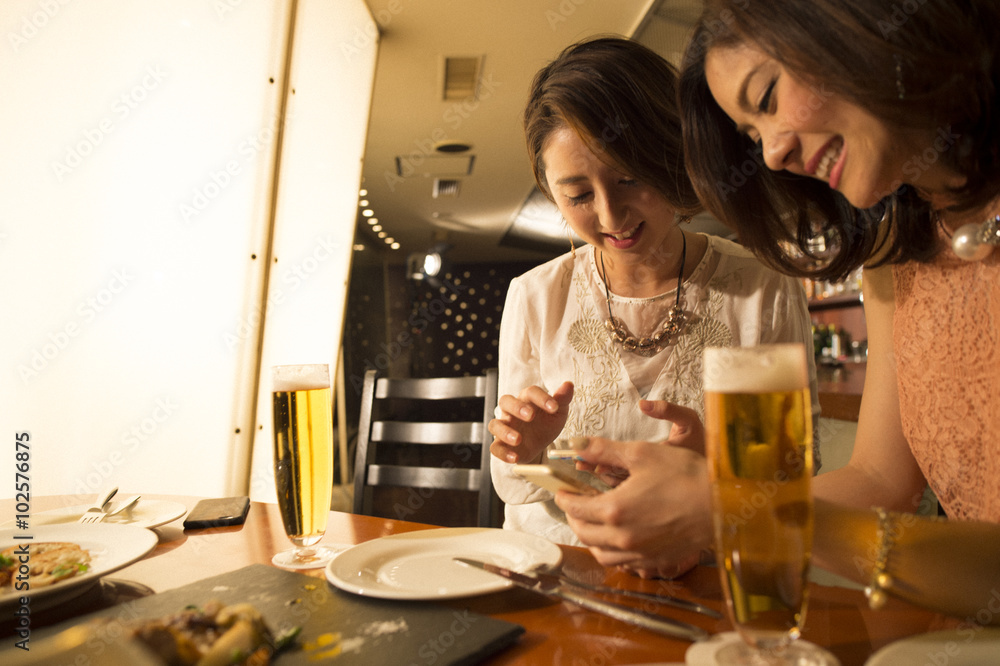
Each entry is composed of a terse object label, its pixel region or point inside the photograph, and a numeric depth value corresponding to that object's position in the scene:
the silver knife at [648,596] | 0.65
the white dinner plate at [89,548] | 0.66
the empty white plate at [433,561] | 0.71
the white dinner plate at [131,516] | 1.09
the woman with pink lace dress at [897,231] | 0.66
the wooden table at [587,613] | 0.58
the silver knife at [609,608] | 0.58
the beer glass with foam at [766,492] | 0.53
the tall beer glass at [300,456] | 0.89
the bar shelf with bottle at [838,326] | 5.04
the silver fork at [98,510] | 1.11
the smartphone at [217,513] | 1.10
